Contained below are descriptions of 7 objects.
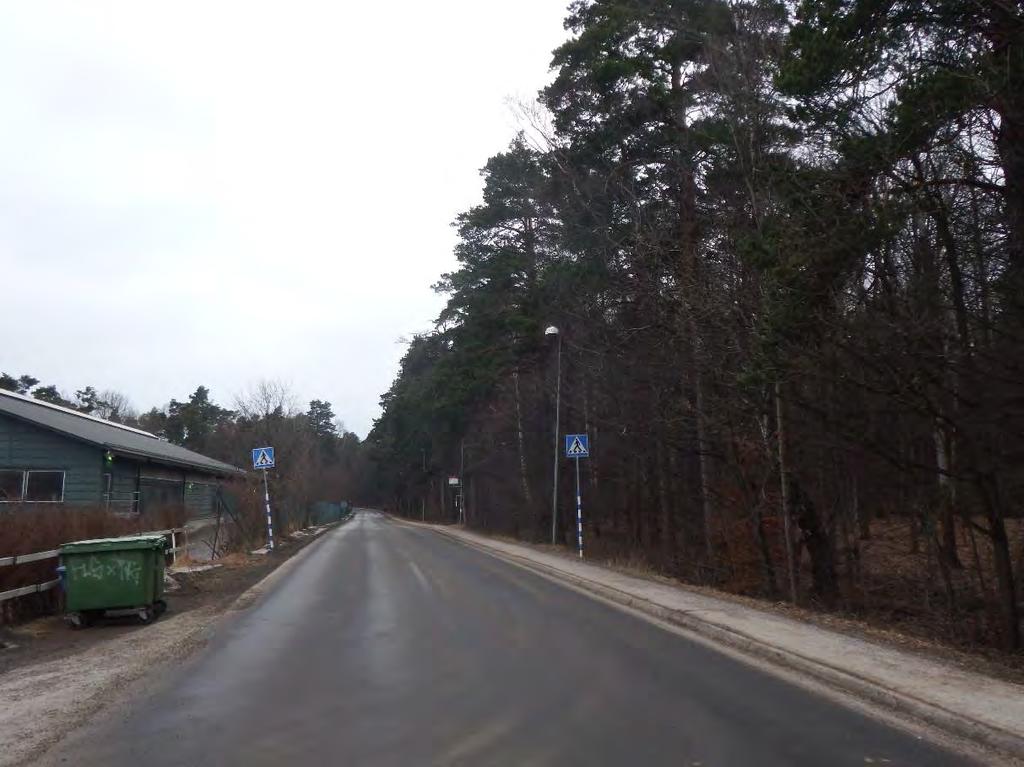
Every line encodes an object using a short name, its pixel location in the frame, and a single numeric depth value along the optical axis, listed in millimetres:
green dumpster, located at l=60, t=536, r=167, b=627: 12547
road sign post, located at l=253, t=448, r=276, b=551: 26422
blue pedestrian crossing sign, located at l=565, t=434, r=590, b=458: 24750
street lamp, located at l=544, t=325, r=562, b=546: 25878
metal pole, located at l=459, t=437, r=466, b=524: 61344
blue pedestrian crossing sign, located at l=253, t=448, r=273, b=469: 26484
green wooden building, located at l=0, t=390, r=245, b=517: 29078
